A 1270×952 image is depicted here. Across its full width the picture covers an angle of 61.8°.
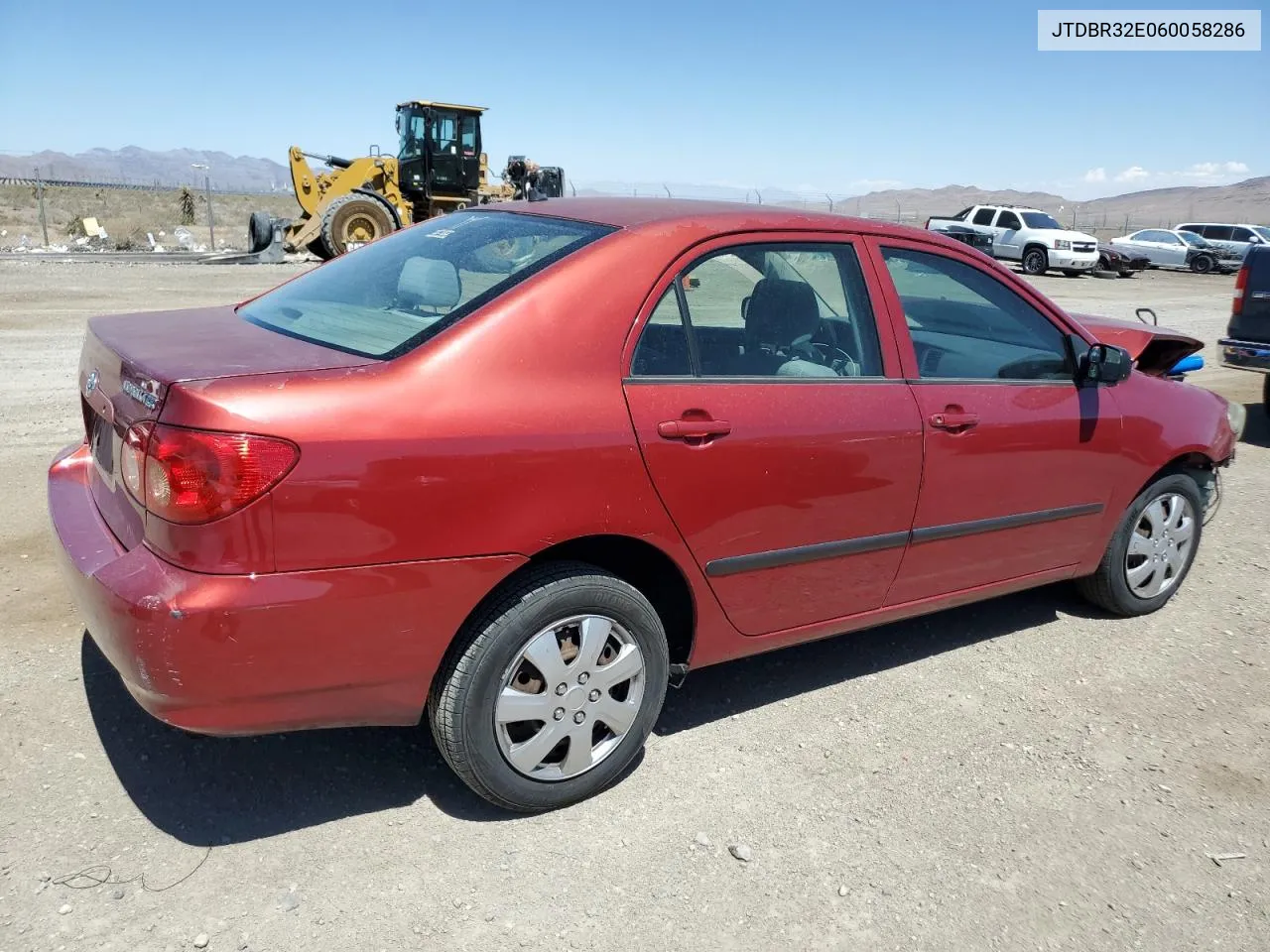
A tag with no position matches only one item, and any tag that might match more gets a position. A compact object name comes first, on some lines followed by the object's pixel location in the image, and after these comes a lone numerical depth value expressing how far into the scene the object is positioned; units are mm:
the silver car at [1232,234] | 36125
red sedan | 2547
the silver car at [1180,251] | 35875
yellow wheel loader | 22016
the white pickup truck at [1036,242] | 30359
